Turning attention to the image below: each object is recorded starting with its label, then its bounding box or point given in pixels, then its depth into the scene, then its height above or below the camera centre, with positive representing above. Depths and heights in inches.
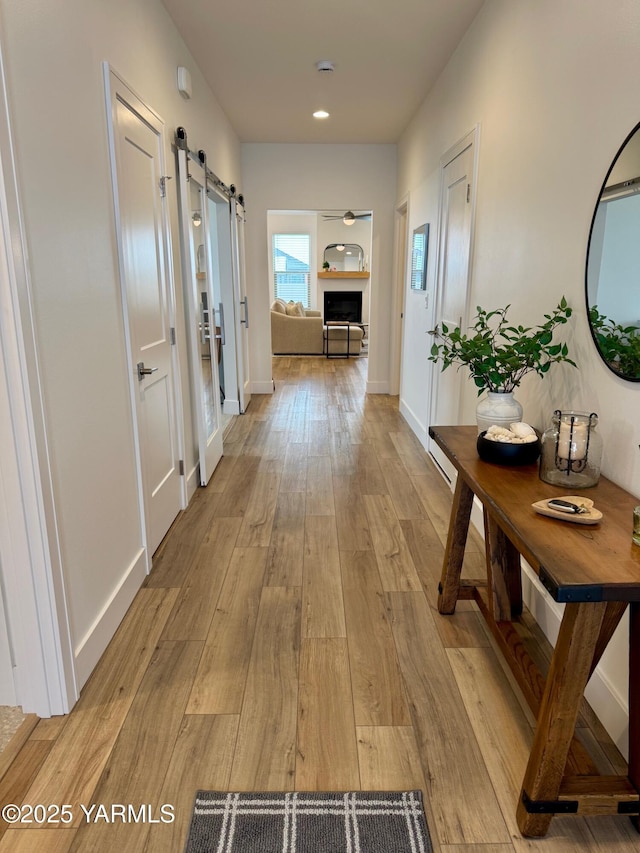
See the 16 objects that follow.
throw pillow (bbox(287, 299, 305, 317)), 377.4 -12.2
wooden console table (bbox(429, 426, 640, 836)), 44.8 -28.6
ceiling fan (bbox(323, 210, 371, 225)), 363.9 +52.4
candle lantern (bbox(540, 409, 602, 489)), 61.1 -17.6
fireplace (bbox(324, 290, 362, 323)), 451.5 -11.0
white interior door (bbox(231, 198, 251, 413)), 207.0 -5.1
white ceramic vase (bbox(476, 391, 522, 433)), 75.9 -16.1
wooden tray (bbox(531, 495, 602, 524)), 52.4 -21.1
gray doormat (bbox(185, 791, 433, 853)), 51.1 -50.4
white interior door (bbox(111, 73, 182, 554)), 87.2 -0.9
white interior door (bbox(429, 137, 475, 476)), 124.2 +6.6
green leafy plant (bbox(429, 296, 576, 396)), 71.8 -8.3
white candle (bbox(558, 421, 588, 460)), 61.2 -16.5
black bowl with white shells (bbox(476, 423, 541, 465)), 69.7 -19.1
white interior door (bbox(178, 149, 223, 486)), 125.4 -4.7
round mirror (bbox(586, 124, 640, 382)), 57.9 +2.9
